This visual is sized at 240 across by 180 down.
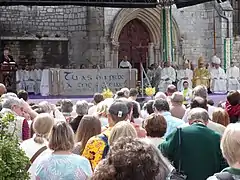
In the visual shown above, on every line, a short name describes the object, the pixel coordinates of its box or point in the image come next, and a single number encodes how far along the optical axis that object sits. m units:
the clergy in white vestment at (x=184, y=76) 19.06
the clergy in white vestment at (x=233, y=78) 19.72
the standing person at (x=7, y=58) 17.27
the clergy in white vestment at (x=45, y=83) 17.26
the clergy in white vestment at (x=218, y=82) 19.44
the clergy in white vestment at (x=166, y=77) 18.50
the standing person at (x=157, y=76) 18.70
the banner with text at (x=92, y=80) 16.94
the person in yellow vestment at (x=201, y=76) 19.38
